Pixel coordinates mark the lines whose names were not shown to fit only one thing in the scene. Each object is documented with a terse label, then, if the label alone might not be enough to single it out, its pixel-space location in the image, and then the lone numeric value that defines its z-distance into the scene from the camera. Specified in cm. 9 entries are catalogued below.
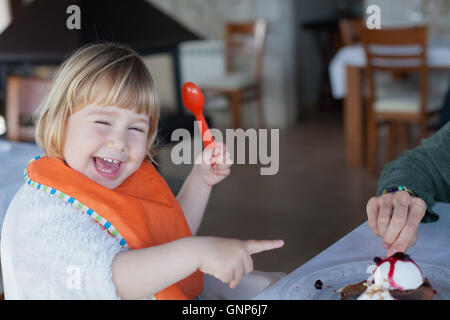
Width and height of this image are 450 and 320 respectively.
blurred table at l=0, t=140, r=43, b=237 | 132
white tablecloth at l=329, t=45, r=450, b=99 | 297
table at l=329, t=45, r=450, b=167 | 326
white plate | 66
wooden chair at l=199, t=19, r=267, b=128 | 440
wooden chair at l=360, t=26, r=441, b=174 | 292
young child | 67
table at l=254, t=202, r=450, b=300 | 74
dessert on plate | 63
